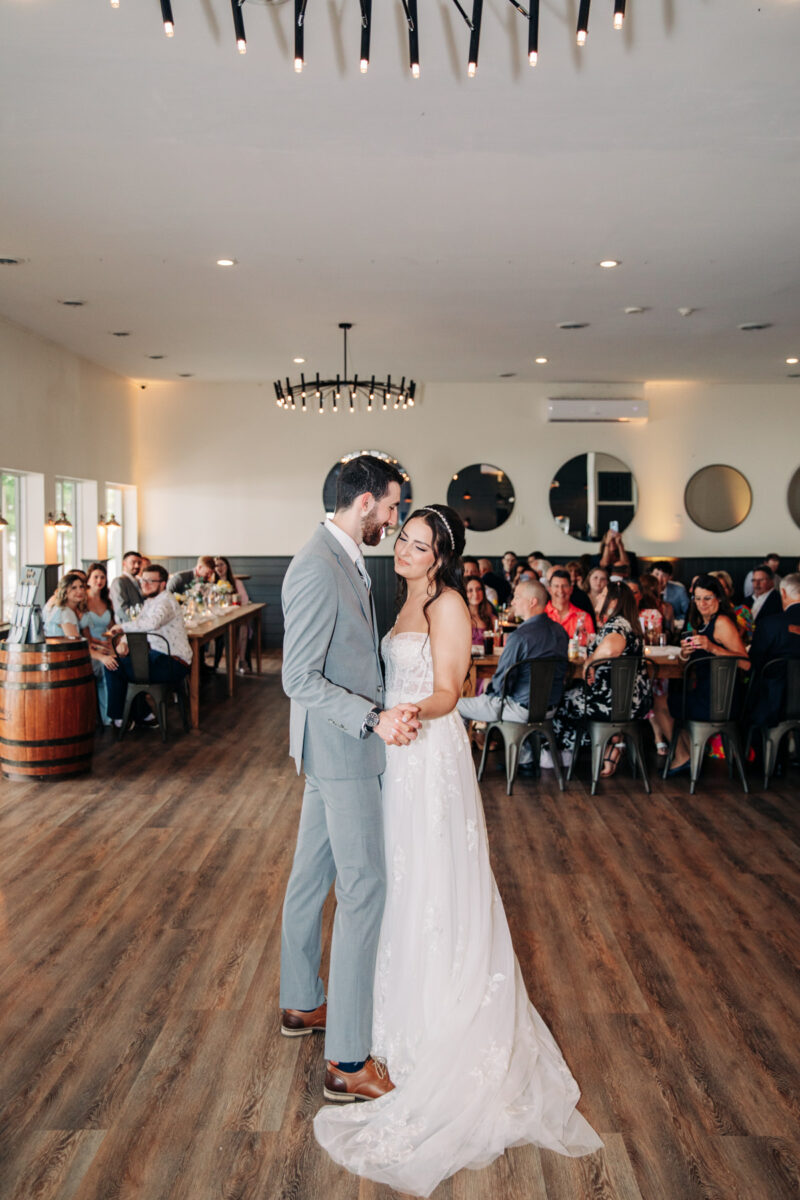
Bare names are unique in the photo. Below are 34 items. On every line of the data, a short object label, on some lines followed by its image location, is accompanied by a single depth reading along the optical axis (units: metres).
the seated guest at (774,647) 5.99
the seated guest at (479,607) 7.36
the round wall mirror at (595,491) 12.77
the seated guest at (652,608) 7.23
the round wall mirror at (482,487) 12.77
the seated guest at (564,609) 7.03
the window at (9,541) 9.01
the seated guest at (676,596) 9.93
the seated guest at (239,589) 10.55
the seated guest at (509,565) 10.55
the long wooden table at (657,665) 6.40
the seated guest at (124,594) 8.87
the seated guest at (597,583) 8.59
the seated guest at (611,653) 5.96
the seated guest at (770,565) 11.65
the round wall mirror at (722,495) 12.77
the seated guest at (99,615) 7.74
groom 2.59
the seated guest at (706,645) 5.96
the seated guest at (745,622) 7.87
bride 2.54
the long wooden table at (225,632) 7.92
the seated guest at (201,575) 10.20
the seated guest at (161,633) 7.20
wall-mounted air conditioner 12.47
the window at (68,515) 10.41
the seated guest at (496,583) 9.82
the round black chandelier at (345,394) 8.99
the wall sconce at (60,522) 9.44
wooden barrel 5.91
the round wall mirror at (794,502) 12.79
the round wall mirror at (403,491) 12.68
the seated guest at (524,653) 5.84
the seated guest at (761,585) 9.12
